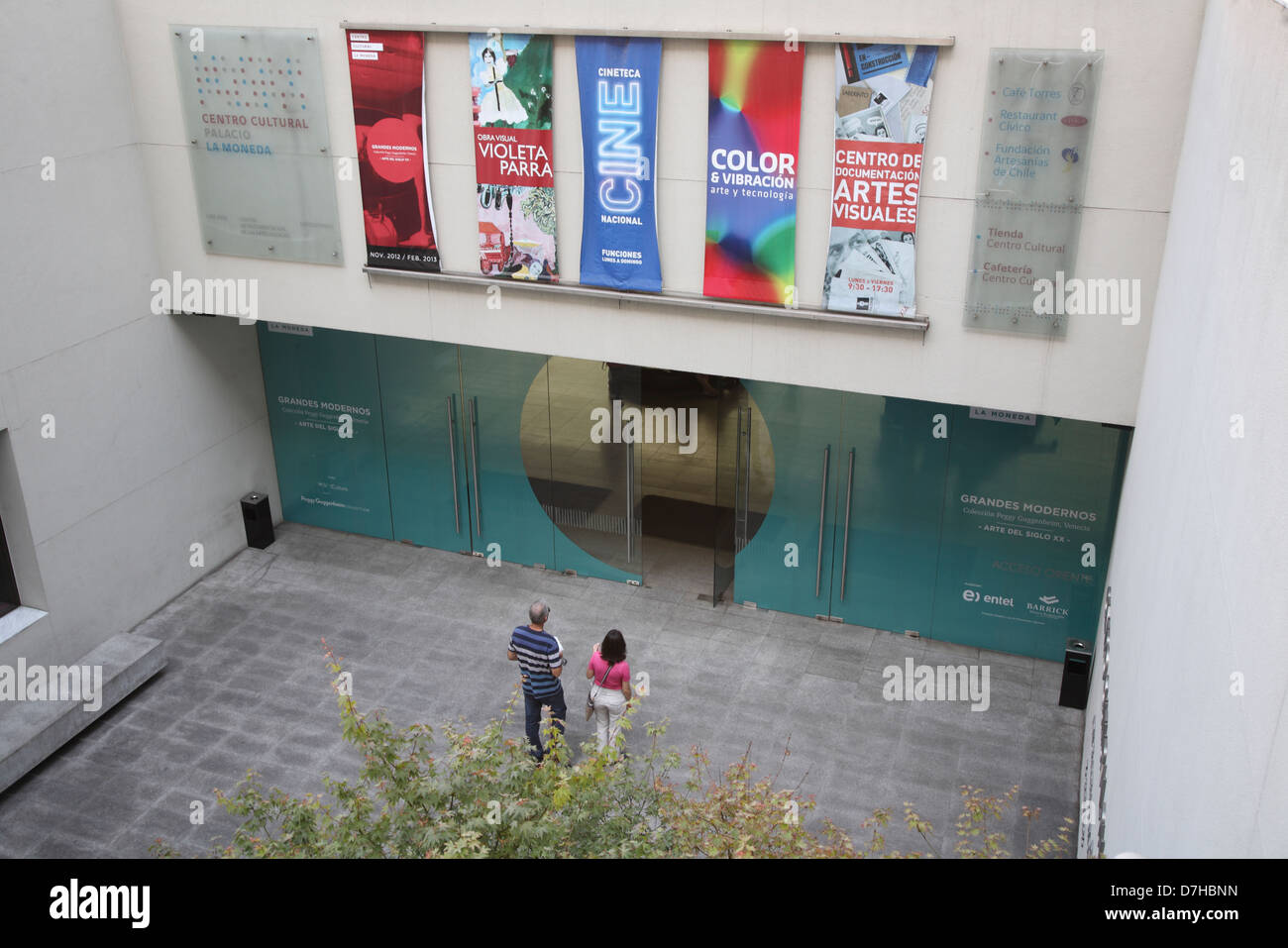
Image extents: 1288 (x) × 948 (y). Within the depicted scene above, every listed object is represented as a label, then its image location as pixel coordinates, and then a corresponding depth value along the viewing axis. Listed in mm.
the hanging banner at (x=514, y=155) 9570
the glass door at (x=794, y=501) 11070
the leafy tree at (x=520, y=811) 5113
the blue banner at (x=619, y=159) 9195
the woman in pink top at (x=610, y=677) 8836
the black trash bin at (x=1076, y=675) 9984
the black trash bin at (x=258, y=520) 13156
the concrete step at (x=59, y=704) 9578
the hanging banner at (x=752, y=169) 8852
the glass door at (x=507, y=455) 12234
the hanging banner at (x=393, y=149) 9992
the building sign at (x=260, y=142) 10445
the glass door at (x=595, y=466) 11867
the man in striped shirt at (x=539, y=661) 8836
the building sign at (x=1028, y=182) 7988
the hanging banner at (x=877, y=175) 8469
